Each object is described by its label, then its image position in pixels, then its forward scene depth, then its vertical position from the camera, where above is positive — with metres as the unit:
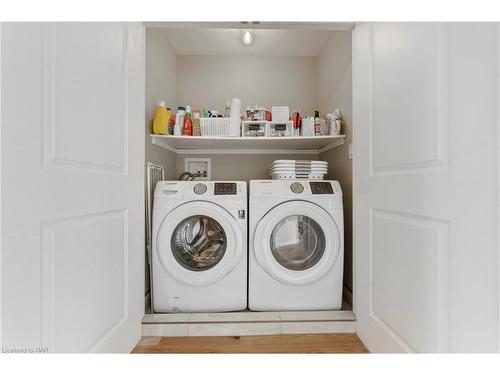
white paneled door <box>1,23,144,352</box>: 0.72 +0.01
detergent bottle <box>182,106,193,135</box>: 2.04 +0.48
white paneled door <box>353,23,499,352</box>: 0.75 +0.01
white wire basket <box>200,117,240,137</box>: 2.07 +0.47
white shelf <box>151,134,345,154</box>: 2.02 +0.37
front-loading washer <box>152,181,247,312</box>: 1.64 -0.40
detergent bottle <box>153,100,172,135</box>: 1.88 +0.46
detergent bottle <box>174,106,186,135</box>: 2.02 +0.50
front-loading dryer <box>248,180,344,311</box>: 1.66 -0.41
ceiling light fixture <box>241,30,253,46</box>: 2.29 +1.29
